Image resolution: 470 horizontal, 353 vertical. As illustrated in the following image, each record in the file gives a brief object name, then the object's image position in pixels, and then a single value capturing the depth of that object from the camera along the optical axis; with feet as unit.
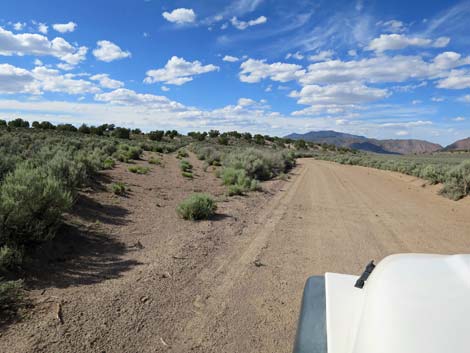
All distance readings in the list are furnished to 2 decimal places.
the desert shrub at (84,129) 197.67
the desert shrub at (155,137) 215.94
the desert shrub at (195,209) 29.48
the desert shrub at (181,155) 107.64
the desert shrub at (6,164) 28.19
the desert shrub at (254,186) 46.98
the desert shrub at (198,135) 280.72
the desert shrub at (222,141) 248.42
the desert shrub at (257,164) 65.98
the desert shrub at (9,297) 12.77
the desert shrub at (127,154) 69.92
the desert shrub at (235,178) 49.07
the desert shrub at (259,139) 339.73
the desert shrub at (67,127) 204.44
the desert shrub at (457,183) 46.73
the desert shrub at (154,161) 74.90
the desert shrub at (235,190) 42.76
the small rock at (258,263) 19.10
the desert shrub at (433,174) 59.64
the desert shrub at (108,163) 54.09
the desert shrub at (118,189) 36.81
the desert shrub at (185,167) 69.82
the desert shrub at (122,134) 199.98
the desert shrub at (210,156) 92.47
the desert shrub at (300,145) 376.85
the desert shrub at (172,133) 282.73
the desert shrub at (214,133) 319.96
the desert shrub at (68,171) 30.58
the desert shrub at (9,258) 15.19
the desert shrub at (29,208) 17.75
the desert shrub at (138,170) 55.11
